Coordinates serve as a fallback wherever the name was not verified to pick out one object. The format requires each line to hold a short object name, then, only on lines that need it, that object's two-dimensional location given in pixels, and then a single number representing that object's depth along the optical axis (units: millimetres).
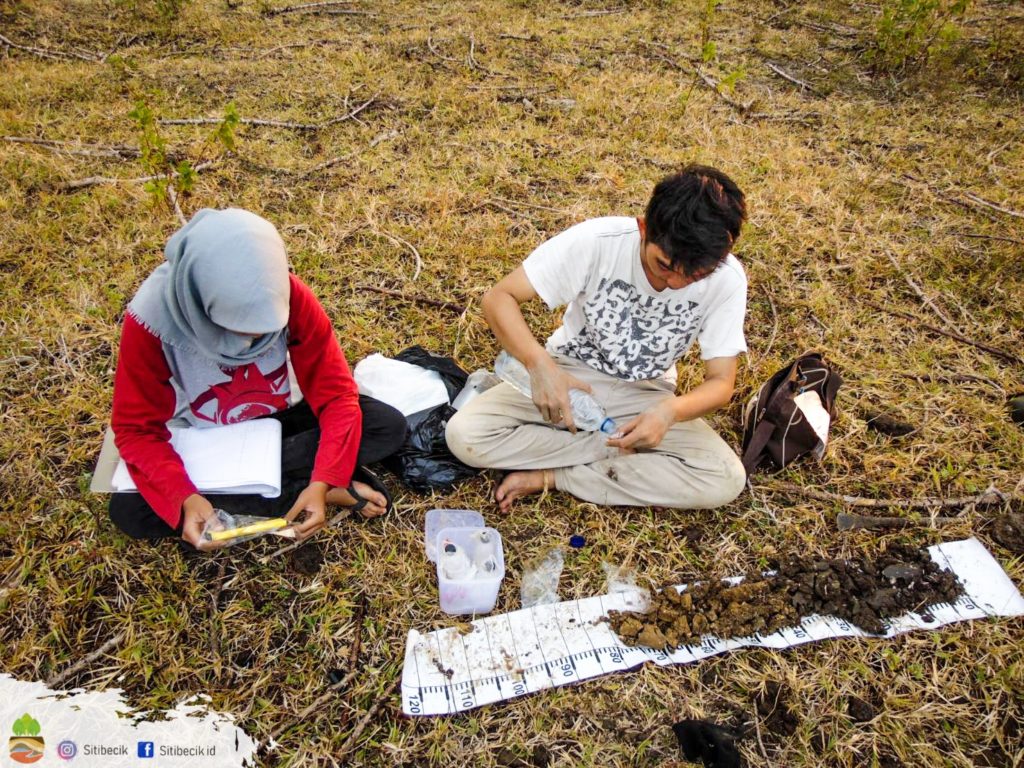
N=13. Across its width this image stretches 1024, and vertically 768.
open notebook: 2045
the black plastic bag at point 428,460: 2506
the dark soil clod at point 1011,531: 2477
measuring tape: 1974
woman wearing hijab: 1695
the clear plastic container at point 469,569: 2074
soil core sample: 2129
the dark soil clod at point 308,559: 2238
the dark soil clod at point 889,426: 2914
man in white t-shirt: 1959
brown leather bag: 2568
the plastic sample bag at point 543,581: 2248
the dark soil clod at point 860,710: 1996
